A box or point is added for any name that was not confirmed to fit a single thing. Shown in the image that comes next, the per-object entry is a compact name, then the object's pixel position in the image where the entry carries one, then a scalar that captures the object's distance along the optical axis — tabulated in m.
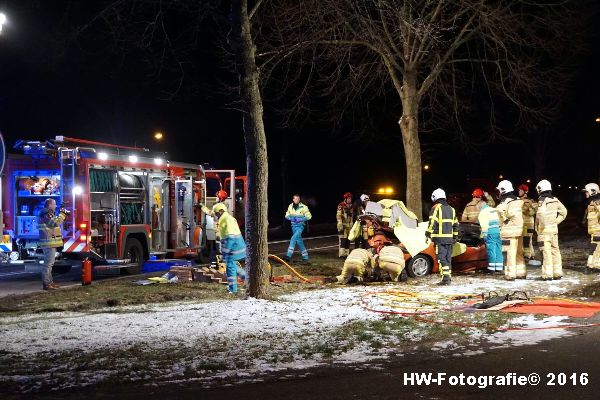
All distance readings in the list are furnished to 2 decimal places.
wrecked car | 14.21
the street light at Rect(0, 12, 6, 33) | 12.85
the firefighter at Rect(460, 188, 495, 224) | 18.12
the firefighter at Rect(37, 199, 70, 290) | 13.39
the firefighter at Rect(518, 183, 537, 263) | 16.75
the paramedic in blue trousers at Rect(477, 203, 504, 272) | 14.56
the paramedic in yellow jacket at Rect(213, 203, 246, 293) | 12.16
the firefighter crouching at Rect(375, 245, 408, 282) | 13.56
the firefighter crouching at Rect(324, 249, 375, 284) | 13.58
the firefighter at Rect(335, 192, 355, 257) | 19.03
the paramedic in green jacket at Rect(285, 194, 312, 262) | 17.83
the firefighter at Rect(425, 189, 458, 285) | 13.53
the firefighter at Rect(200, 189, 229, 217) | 13.24
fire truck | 14.46
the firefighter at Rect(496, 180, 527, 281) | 13.73
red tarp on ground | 9.87
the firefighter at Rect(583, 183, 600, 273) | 14.82
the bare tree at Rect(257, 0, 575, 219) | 15.45
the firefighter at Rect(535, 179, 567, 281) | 13.66
